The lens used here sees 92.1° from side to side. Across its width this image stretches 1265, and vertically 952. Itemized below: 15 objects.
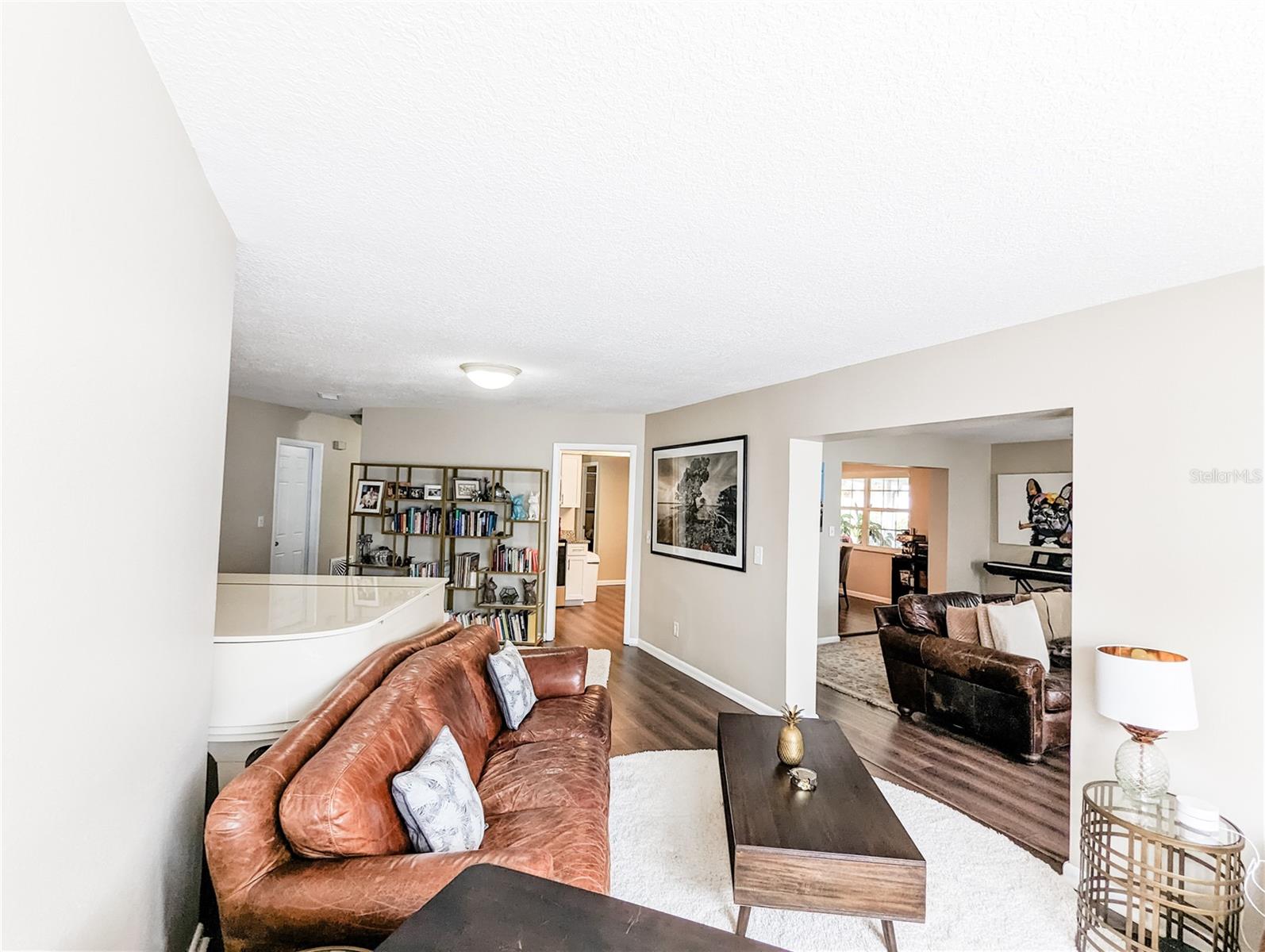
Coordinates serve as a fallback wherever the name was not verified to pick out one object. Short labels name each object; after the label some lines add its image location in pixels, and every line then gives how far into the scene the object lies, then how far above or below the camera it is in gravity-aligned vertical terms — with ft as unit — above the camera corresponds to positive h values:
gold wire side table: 6.29 -4.03
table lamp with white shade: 6.63 -2.10
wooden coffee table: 6.40 -3.71
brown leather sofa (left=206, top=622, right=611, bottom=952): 4.82 -3.12
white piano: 7.34 -2.13
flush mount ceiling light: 12.68 +2.53
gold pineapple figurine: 8.46 -3.33
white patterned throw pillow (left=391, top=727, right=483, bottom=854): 5.67 -3.01
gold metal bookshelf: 19.70 -1.23
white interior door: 21.38 -0.79
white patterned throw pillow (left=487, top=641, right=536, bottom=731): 9.79 -3.11
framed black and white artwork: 16.01 +0.00
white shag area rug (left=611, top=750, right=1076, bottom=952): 7.26 -5.03
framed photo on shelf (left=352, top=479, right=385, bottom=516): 19.66 -0.18
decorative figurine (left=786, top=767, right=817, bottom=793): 7.86 -3.58
